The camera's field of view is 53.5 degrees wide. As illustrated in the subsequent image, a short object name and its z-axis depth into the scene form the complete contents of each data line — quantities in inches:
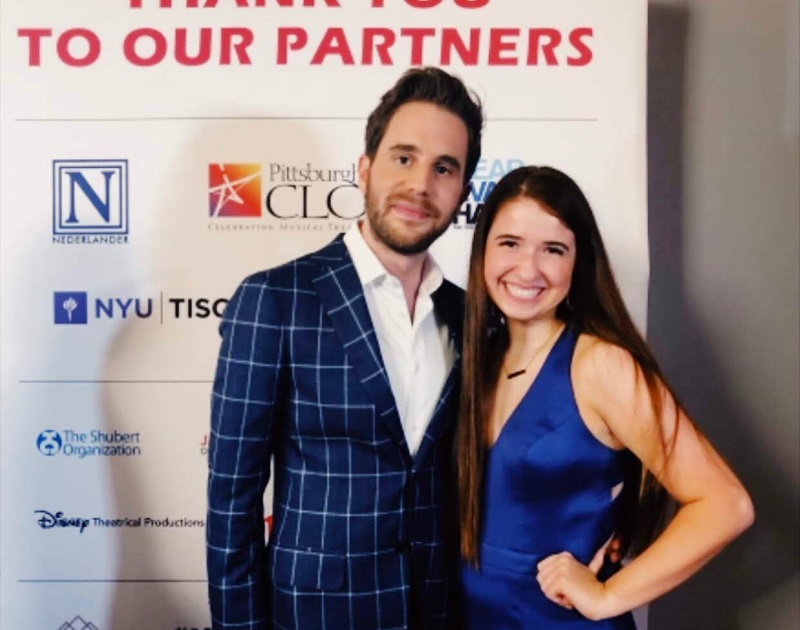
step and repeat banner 73.4
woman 51.8
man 53.5
